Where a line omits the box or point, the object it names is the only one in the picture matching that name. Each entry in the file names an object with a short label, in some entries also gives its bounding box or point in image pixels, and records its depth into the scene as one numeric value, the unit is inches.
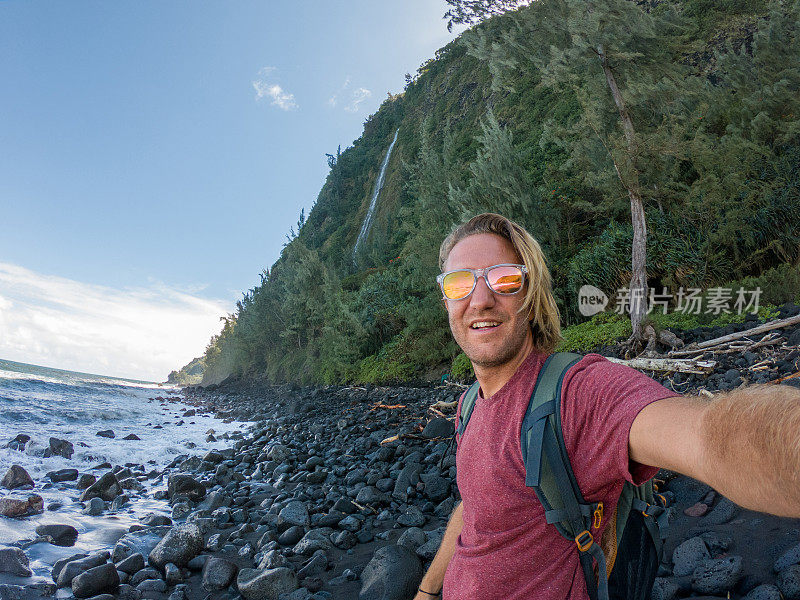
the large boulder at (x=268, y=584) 131.9
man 33.5
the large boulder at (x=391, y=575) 124.2
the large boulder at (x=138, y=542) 161.0
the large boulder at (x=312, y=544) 154.6
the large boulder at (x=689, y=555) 101.5
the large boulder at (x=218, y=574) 141.5
